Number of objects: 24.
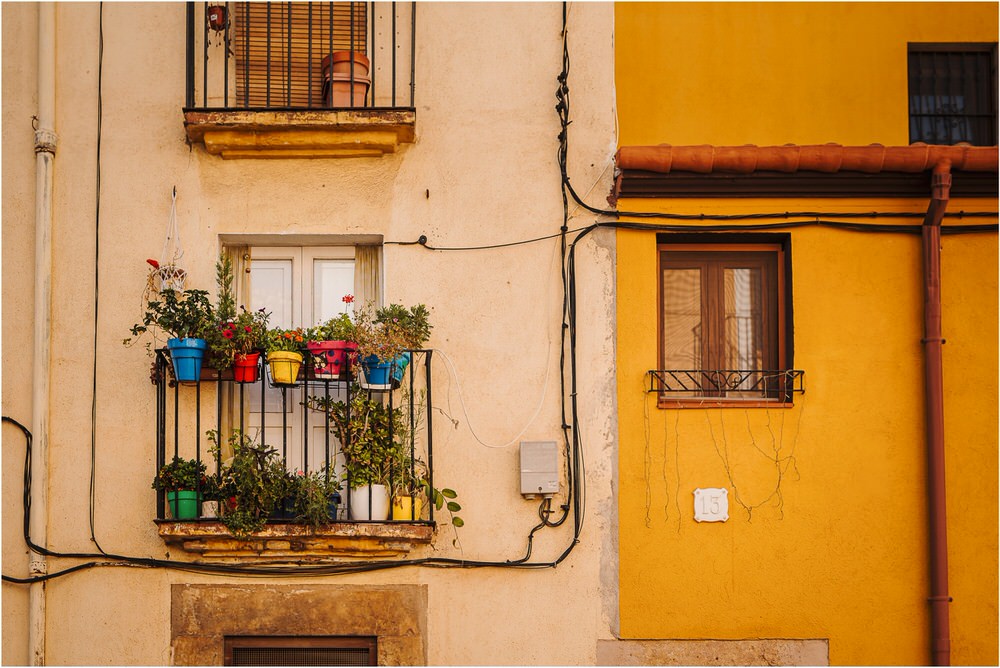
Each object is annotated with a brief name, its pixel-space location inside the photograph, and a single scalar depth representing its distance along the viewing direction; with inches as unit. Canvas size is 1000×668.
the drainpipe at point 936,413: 286.5
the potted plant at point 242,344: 285.7
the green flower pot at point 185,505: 287.9
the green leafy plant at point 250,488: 282.0
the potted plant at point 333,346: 286.0
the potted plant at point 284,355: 285.4
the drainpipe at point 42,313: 292.4
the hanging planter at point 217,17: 308.8
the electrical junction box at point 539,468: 293.0
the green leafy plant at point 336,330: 285.7
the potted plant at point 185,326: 285.4
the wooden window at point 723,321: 304.7
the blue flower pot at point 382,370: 284.5
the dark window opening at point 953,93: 318.3
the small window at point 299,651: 293.0
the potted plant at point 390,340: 282.2
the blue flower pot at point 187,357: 285.6
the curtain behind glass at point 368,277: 313.6
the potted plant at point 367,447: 287.7
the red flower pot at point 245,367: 288.0
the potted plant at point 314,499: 281.7
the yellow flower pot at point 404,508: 288.0
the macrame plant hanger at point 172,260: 301.3
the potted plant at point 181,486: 288.0
